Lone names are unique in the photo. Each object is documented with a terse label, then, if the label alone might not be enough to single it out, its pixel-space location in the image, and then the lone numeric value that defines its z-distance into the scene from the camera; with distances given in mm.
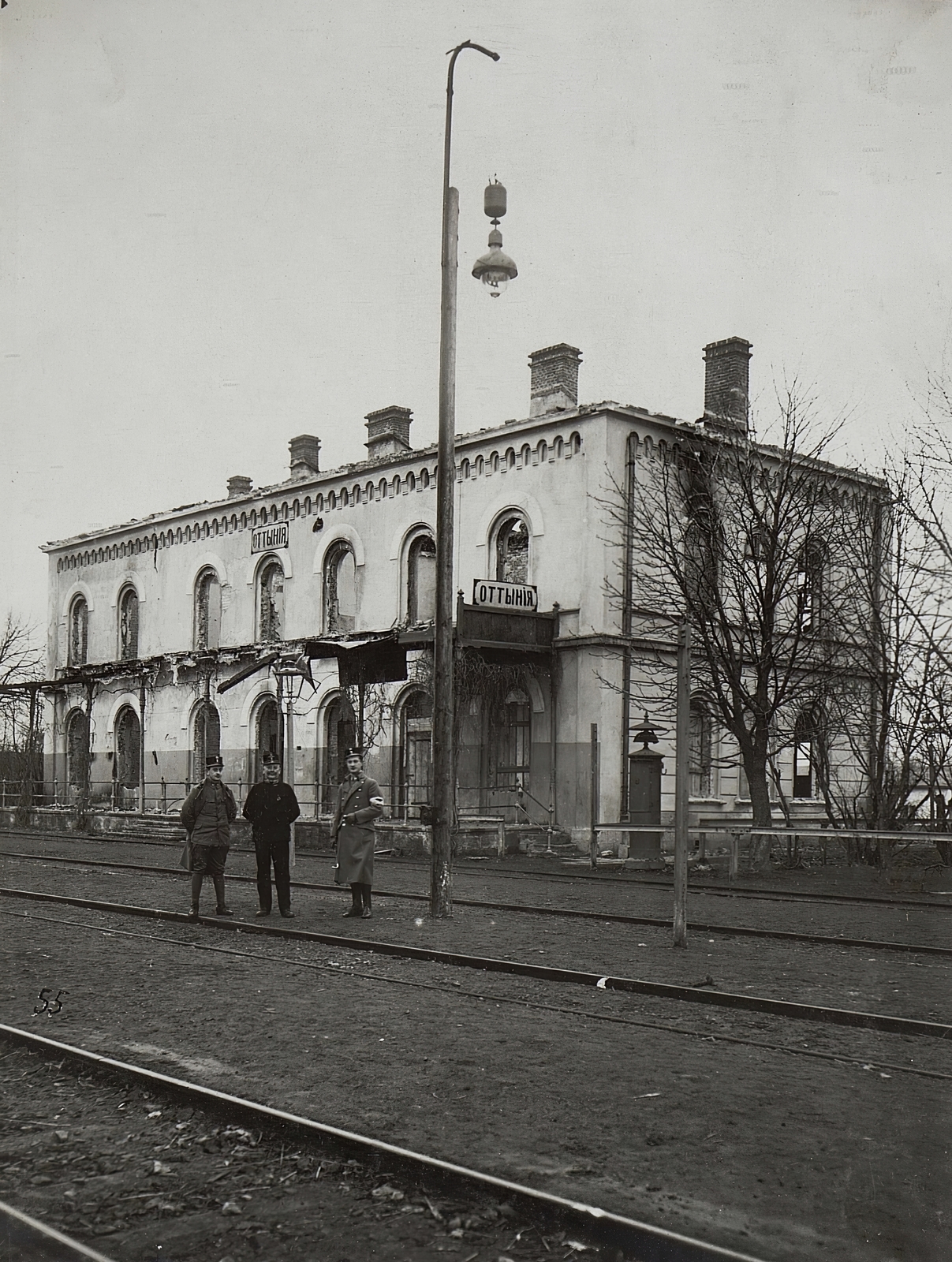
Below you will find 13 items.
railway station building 23484
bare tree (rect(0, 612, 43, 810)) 36219
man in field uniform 12727
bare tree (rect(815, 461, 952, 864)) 16875
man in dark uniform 12609
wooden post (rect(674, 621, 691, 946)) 10109
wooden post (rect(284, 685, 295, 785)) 26266
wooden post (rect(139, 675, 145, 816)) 31036
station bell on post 21391
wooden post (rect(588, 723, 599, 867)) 20469
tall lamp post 13117
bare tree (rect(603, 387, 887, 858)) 20891
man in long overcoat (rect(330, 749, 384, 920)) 12641
